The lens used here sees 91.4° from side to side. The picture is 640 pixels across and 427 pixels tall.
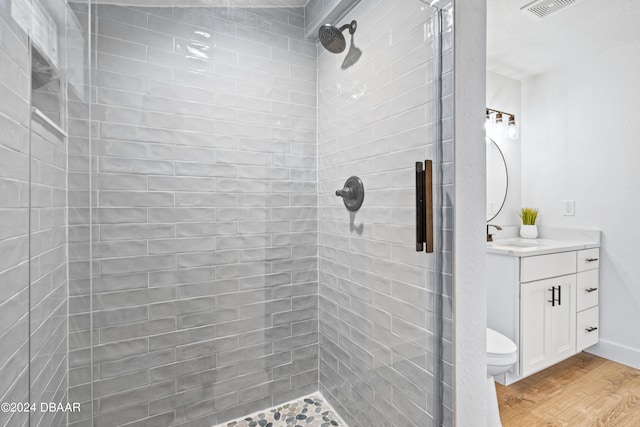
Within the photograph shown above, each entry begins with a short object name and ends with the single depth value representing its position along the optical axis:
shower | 0.79
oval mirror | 2.77
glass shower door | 1.06
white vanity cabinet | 1.99
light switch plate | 2.66
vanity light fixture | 2.77
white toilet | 1.50
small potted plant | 2.77
